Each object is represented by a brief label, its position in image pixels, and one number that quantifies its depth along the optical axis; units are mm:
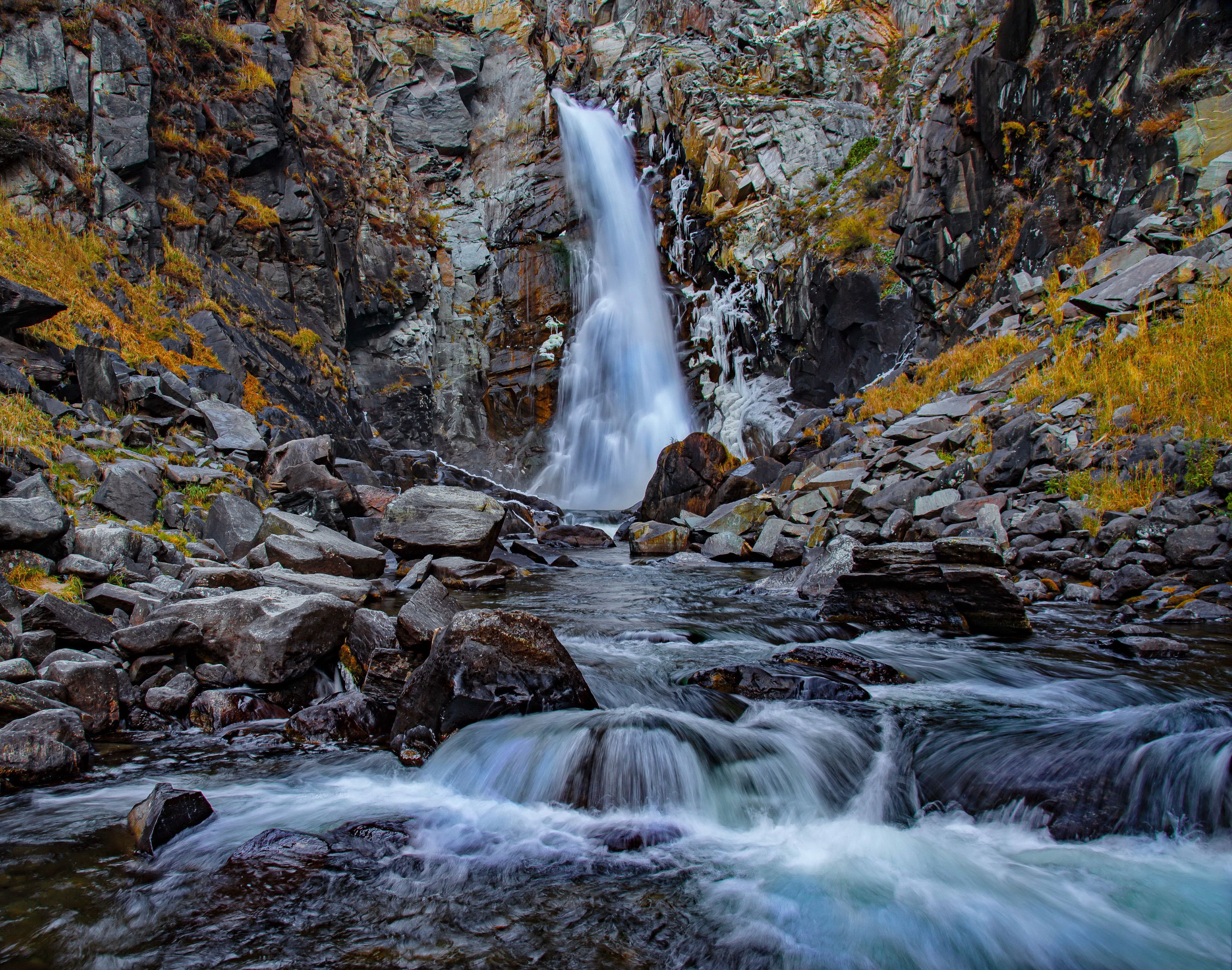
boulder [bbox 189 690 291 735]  4352
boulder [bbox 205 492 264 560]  8539
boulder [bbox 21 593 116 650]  4547
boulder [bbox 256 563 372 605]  6707
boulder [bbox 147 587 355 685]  4645
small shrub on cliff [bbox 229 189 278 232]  19312
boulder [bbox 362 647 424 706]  4660
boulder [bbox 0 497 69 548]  5285
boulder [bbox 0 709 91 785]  3375
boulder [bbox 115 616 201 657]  4574
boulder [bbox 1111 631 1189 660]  4965
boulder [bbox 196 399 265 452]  11617
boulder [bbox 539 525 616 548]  16141
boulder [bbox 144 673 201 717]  4367
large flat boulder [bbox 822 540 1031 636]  6219
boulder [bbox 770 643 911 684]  5113
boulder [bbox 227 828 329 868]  2861
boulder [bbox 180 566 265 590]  6039
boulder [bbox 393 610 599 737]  4281
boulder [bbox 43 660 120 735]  4035
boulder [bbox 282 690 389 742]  4348
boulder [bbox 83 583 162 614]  5277
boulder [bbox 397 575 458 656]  4957
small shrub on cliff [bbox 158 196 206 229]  16844
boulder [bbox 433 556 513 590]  9656
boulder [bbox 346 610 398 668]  5051
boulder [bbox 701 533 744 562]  12312
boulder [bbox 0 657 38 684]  3824
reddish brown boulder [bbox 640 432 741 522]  16016
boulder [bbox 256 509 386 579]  9023
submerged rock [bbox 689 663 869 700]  4684
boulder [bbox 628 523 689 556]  13984
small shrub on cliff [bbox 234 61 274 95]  20656
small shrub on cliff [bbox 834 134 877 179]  23438
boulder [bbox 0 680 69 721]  3533
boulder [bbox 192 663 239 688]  4609
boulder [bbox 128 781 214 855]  2920
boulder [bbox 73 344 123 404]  9547
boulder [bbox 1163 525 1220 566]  6066
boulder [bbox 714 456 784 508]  15008
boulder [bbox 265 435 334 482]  12055
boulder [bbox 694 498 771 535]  13227
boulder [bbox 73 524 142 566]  6023
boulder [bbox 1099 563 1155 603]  6328
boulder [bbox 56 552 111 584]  5500
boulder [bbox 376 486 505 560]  10805
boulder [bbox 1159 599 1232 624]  5574
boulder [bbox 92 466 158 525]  7625
